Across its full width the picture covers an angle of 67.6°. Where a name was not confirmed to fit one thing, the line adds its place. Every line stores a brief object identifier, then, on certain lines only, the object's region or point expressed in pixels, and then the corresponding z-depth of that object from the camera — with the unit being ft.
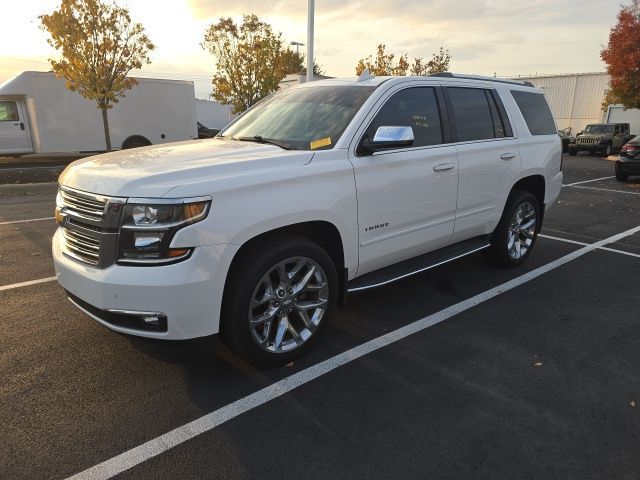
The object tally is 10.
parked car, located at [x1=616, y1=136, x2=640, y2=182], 44.47
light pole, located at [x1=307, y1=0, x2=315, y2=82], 48.73
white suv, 8.86
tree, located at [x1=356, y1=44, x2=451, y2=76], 82.69
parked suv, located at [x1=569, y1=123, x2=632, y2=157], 82.12
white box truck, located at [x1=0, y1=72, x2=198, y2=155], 58.29
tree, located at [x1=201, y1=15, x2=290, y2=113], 65.62
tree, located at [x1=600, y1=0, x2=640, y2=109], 75.15
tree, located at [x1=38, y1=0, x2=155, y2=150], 49.37
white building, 117.29
